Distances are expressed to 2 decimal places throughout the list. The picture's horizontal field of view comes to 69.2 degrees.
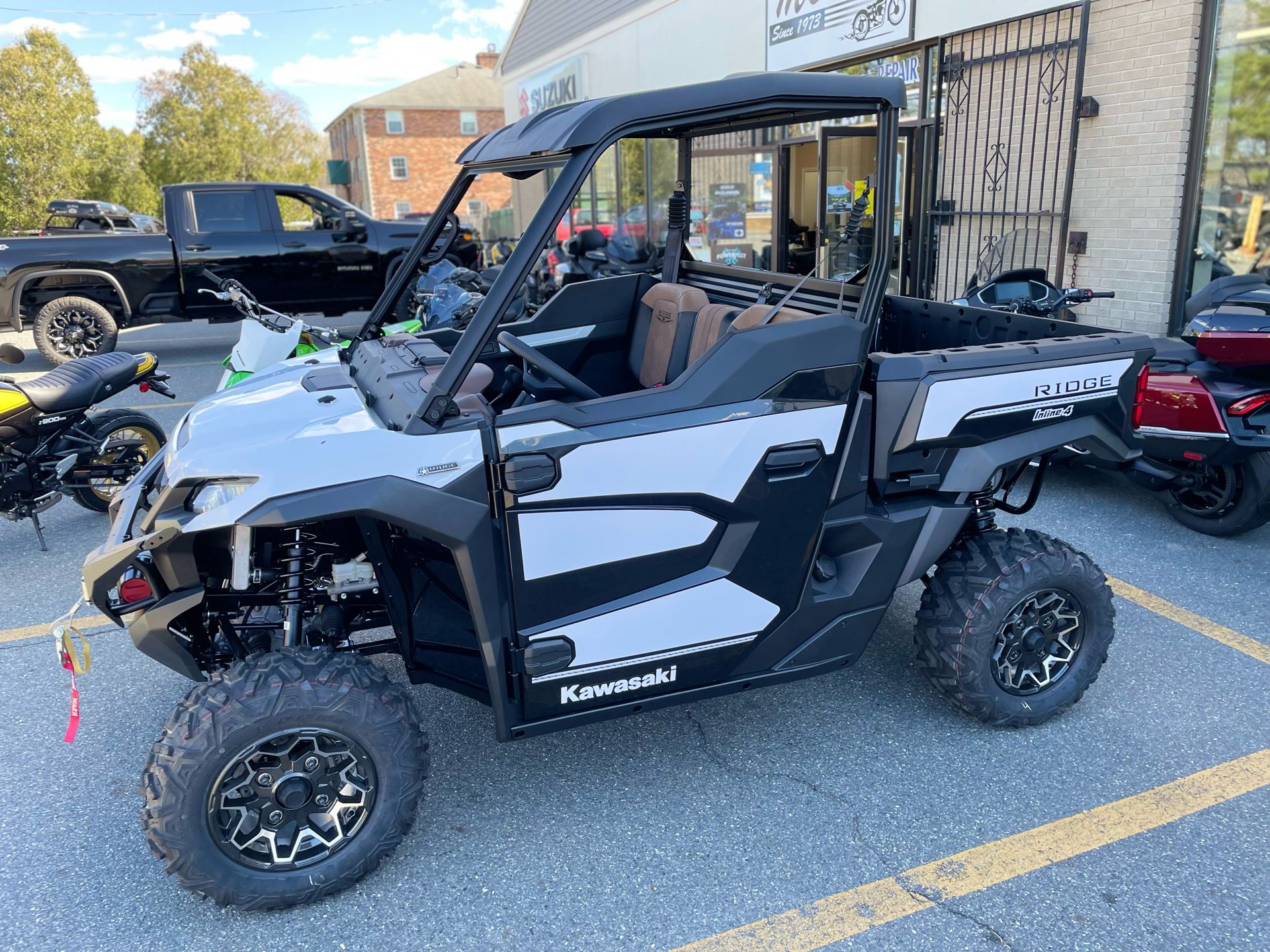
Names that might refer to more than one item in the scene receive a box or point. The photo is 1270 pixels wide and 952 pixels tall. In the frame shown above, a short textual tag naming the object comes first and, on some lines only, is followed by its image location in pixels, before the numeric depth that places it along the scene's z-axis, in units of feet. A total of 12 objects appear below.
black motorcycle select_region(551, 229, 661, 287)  31.55
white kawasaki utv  8.10
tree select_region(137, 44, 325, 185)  122.01
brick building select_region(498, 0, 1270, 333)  21.79
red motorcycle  14.69
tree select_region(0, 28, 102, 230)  85.76
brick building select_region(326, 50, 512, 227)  167.53
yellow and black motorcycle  16.42
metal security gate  24.66
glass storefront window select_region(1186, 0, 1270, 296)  21.15
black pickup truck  34.12
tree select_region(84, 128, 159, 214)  94.22
